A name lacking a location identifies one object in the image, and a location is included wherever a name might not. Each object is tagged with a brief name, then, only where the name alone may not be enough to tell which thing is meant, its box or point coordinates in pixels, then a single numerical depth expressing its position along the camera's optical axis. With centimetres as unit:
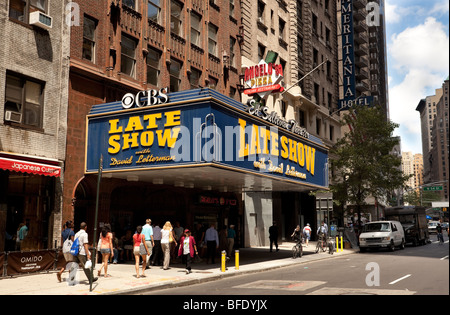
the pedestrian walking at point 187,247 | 1733
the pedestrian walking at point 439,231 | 3922
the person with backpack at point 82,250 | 1412
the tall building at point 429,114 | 17044
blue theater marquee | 1803
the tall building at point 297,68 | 3578
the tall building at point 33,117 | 1691
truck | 3591
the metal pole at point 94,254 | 1284
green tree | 3941
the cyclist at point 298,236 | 2626
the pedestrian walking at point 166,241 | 1886
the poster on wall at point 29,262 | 1565
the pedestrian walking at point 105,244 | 1605
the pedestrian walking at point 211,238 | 2120
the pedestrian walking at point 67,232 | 1747
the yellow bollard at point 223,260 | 1809
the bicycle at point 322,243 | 3008
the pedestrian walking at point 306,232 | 3634
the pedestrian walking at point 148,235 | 1756
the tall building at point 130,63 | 2017
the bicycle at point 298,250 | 2504
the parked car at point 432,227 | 6606
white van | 3006
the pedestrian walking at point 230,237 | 2413
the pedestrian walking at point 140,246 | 1686
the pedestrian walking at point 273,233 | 2978
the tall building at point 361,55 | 5362
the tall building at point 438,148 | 14295
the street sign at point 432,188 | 6365
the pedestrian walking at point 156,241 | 2020
